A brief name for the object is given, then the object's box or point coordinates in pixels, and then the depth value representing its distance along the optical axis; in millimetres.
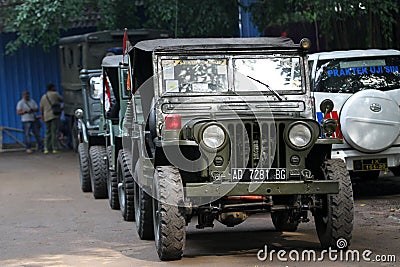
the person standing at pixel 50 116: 21188
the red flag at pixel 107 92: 12242
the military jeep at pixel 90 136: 13297
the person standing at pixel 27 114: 21641
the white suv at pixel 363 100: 10820
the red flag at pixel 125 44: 10477
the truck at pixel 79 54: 17703
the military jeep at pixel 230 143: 7797
